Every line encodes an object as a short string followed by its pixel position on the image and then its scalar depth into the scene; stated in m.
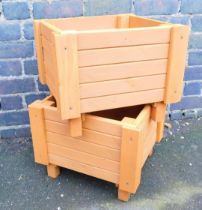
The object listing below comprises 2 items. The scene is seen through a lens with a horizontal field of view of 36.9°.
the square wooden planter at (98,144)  1.60
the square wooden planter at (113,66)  1.42
